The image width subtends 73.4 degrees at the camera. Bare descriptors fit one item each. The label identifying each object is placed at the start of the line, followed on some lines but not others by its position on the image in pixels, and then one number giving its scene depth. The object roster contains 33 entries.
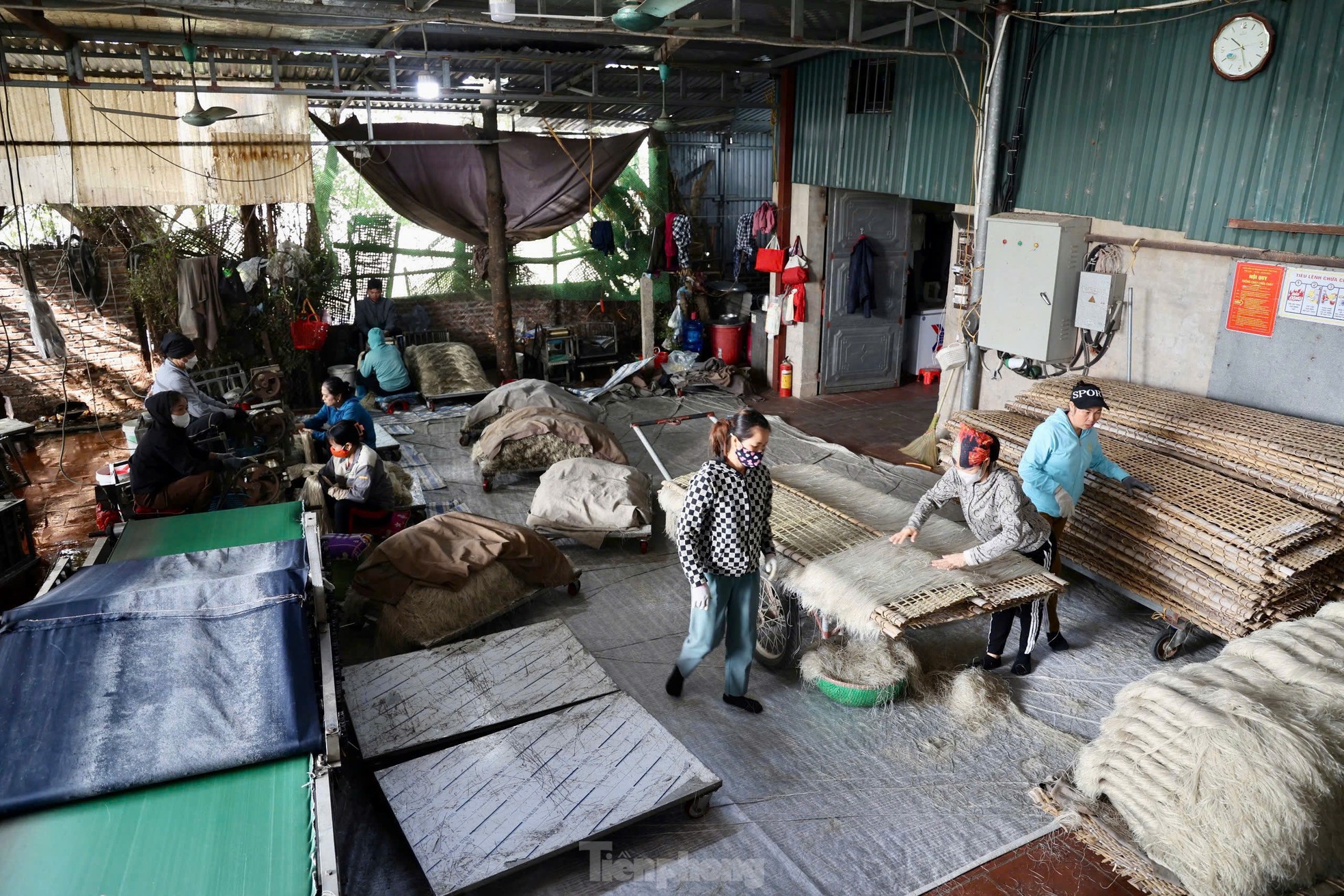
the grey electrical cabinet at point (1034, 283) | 7.17
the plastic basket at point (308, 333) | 11.52
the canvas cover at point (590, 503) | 7.23
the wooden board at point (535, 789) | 3.89
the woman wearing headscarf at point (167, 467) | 6.71
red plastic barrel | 13.21
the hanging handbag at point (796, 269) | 11.52
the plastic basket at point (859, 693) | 5.15
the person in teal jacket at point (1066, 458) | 5.39
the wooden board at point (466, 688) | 4.68
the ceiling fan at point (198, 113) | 7.45
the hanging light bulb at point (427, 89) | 9.45
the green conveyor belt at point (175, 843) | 3.12
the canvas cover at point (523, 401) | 9.71
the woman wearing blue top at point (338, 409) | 7.75
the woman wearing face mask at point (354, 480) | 6.72
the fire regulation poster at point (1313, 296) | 5.83
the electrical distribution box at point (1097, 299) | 7.08
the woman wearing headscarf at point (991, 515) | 4.95
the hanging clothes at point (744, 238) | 13.62
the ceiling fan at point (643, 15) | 5.28
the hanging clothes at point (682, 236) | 13.04
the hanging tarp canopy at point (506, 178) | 11.53
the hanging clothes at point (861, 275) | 11.62
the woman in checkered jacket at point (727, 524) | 4.65
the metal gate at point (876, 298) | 11.71
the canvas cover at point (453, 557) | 5.91
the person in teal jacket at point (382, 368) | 11.32
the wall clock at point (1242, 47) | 5.92
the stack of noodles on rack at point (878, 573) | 4.67
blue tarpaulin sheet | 3.53
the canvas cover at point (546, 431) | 8.73
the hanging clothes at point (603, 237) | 13.40
